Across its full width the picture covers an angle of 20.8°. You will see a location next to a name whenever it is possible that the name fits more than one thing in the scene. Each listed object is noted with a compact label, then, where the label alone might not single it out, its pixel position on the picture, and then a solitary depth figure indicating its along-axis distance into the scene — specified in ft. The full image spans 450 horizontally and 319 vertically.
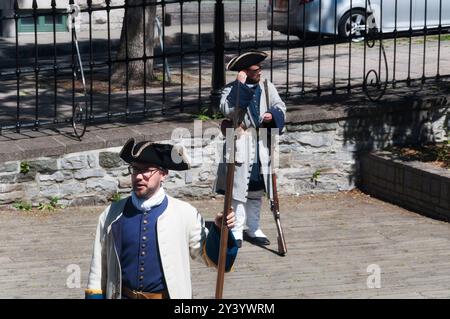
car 54.24
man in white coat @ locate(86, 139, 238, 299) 21.48
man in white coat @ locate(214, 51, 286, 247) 32.17
